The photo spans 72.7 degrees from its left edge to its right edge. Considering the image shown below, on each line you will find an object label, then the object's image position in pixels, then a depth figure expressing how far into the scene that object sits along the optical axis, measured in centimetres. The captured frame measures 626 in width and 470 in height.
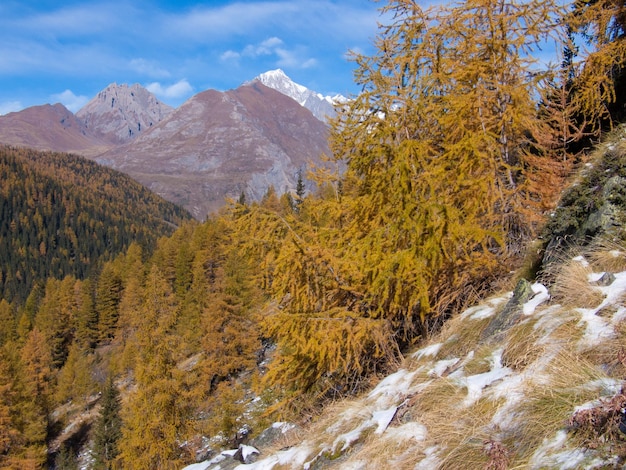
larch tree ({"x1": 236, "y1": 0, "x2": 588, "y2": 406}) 604
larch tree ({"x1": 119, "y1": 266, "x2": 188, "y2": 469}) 1925
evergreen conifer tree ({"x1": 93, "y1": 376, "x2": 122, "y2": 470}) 3381
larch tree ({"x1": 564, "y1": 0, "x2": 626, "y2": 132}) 803
